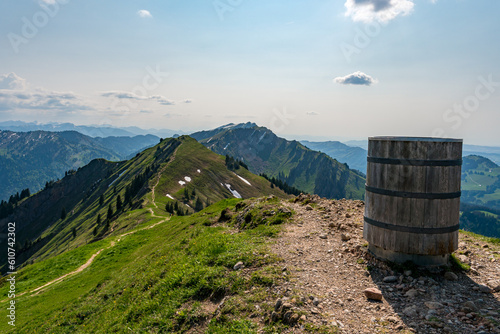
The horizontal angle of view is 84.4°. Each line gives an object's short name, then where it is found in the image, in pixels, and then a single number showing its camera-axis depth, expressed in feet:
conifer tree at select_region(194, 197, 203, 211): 422.74
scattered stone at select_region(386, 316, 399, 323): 26.57
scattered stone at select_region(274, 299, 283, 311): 29.96
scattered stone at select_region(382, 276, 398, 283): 33.78
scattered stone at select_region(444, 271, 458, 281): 33.71
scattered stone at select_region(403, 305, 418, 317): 27.55
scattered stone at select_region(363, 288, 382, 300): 30.28
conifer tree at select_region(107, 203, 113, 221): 403.17
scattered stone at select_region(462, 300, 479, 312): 27.71
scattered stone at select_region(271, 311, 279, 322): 28.53
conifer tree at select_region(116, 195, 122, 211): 423.15
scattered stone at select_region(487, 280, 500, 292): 31.33
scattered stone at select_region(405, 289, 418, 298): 30.78
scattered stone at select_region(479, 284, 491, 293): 31.07
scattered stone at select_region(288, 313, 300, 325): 27.53
